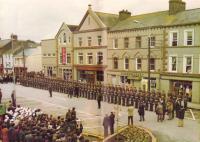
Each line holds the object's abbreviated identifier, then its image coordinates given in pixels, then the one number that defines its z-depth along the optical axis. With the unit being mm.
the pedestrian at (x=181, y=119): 20688
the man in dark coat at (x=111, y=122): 18734
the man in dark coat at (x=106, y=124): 18502
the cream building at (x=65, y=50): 39634
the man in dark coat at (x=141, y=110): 22516
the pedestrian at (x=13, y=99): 27219
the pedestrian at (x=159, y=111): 22078
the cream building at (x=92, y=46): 39281
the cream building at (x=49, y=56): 39500
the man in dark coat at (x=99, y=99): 27453
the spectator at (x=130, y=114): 21106
